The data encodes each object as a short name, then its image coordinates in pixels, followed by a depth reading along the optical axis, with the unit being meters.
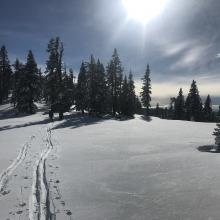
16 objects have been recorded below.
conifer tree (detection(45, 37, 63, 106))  33.27
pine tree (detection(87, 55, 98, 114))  37.04
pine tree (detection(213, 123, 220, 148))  15.36
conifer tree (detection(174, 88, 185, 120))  61.41
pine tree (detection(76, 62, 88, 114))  38.52
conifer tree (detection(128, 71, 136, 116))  41.20
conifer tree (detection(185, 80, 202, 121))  55.81
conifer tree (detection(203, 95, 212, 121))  65.41
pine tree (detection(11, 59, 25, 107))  41.42
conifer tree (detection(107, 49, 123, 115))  42.11
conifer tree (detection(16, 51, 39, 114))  39.89
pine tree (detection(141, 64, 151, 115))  49.55
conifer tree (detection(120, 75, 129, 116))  41.52
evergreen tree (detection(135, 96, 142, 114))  63.81
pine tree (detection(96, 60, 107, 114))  37.47
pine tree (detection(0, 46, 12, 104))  53.37
